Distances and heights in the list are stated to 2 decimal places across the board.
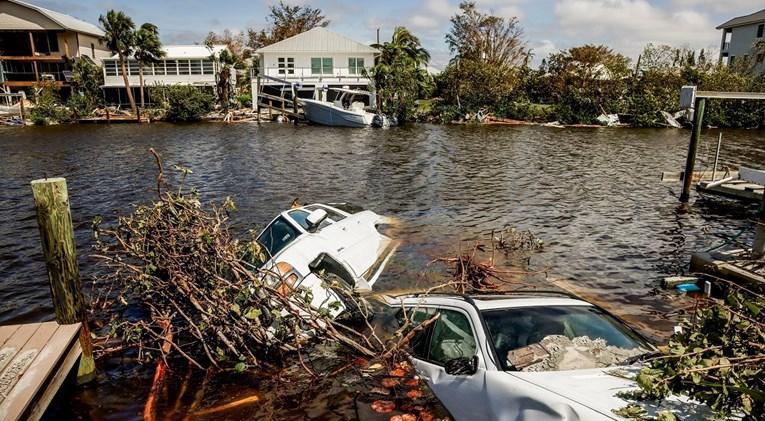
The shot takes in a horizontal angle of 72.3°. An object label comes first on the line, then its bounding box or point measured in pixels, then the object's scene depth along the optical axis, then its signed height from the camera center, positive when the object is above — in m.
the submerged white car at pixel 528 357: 4.34 -2.65
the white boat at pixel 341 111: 48.16 -2.70
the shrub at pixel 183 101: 52.12 -1.96
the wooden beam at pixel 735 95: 16.80 -0.40
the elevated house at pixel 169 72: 55.47 +0.98
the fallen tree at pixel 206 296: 7.75 -3.24
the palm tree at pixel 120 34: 49.59 +4.37
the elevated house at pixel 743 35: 59.50 +5.59
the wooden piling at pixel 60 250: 7.45 -2.40
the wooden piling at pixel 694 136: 18.42 -1.85
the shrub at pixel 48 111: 49.19 -2.78
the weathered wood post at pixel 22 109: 48.87 -2.57
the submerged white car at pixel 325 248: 9.50 -3.31
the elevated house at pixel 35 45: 57.78 +4.00
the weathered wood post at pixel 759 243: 10.91 -3.27
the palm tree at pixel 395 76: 52.97 +0.57
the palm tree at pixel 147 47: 51.38 +3.38
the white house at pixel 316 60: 56.50 +2.29
